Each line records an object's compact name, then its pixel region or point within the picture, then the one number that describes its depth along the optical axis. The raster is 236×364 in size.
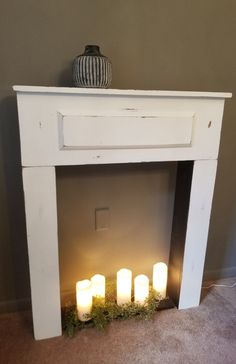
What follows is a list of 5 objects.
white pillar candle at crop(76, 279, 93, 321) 1.27
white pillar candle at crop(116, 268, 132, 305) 1.37
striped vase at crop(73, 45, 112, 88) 0.98
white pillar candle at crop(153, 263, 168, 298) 1.42
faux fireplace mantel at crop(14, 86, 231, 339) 0.99
